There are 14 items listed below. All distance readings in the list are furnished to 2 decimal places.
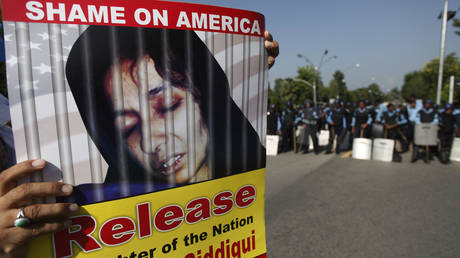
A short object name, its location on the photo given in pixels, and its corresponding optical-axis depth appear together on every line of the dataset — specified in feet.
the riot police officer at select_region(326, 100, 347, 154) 29.84
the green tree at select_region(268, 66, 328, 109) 159.43
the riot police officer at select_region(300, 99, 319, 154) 28.94
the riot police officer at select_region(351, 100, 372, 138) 29.66
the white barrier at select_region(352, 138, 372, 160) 26.30
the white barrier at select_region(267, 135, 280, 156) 28.02
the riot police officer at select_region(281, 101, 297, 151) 28.59
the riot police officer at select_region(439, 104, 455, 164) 24.82
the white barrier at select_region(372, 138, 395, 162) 25.23
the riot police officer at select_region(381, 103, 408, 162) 28.22
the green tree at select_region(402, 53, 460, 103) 128.57
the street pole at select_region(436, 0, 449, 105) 50.57
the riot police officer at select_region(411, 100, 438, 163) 24.30
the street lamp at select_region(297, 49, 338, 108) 83.27
